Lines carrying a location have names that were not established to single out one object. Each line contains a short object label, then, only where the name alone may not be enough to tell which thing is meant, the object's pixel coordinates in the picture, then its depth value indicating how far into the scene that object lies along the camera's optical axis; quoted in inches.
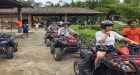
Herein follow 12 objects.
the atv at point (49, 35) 242.3
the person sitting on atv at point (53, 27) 270.3
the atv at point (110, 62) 61.5
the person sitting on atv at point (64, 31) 186.3
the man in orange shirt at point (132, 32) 108.9
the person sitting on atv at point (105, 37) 79.2
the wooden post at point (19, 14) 456.9
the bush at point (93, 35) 207.9
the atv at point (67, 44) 156.6
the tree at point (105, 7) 794.4
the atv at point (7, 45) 160.8
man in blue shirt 348.1
